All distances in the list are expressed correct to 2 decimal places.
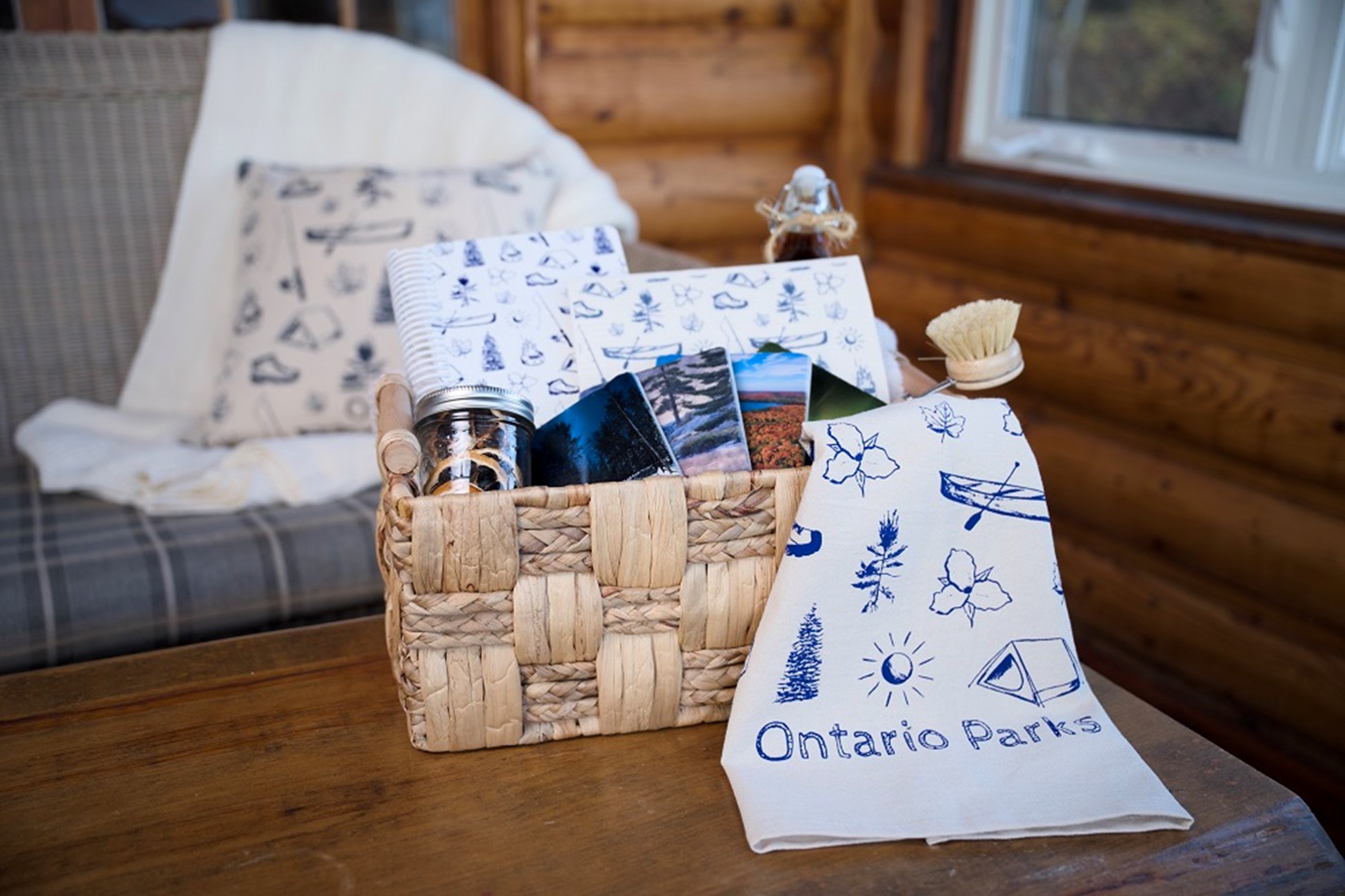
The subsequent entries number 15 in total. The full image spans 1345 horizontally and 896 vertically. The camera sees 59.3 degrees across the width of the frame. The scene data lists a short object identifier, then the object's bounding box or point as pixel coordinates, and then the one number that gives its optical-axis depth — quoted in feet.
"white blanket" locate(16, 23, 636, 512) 4.71
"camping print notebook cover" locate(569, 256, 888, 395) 2.86
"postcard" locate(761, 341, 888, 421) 2.66
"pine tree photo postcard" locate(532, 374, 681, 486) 2.49
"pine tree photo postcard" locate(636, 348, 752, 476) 2.52
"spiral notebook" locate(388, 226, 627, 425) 2.86
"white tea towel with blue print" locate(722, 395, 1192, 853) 2.17
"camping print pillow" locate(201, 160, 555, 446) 5.03
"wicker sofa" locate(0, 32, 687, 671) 4.33
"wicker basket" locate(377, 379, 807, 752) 2.21
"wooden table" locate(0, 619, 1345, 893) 2.01
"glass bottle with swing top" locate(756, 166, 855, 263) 3.30
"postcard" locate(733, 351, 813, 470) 2.55
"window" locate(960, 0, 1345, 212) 5.49
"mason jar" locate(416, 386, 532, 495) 2.34
